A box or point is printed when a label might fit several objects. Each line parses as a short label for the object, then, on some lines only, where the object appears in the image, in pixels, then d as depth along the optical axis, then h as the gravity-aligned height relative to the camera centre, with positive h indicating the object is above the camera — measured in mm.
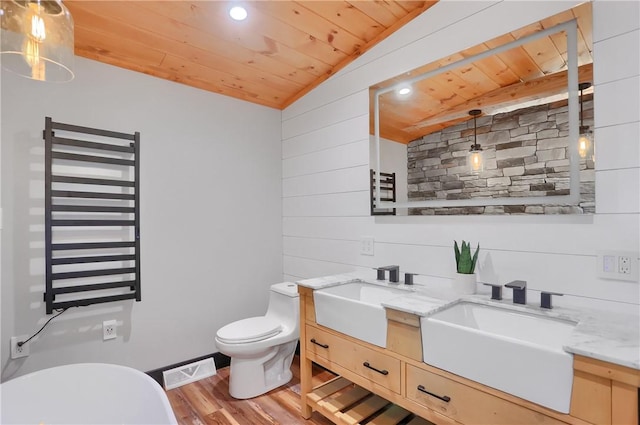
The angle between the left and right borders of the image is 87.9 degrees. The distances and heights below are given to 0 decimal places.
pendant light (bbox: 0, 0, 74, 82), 1295 +723
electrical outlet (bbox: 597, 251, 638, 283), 1306 -207
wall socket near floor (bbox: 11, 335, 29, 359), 1884 -761
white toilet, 2158 -873
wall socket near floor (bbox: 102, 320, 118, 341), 2182 -756
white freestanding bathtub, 1549 -890
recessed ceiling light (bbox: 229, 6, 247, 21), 1847 +1148
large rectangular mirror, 1459 +454
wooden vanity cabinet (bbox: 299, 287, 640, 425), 958 -669
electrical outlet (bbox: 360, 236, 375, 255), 2285 -211
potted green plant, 1671 -294
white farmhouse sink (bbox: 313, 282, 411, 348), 1550 -496
